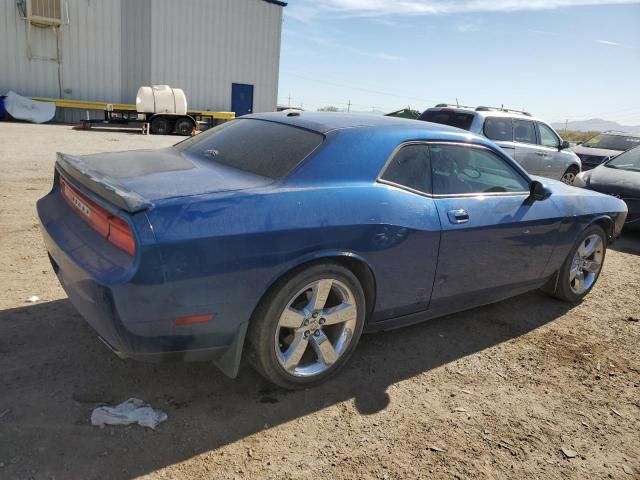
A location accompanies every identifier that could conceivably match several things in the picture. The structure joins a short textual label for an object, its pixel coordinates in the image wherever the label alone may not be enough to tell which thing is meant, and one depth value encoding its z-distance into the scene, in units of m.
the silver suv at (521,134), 9.05
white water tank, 19.72
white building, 20.28
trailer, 19.55
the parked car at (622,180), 7.60
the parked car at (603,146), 13.31
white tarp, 19.41
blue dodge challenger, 2.39
